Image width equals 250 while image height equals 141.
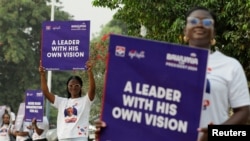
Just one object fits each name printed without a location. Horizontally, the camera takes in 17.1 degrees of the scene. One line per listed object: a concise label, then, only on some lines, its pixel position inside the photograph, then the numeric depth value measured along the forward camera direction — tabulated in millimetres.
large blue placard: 4494
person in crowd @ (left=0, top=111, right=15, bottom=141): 16362
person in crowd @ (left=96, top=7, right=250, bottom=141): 4670
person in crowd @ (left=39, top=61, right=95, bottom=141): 9560
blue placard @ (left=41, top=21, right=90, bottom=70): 10719
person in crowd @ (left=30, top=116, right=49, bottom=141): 14660
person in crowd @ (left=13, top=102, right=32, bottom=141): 16083
